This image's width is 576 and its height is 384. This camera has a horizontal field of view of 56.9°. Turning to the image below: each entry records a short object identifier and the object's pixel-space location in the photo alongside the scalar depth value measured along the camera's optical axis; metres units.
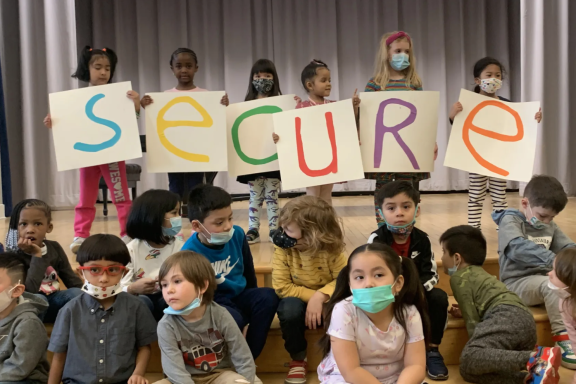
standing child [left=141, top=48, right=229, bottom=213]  3.04
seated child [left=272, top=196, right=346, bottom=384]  1.91
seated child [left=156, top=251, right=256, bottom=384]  1.62
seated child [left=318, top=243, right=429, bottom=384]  1.56
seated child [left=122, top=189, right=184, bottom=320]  1.99
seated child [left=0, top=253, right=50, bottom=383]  1.67
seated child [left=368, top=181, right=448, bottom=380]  1.92
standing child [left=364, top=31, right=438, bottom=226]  2.86
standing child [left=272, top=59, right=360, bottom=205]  2.89
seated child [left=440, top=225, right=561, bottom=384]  1.72
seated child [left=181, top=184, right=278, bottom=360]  1.92
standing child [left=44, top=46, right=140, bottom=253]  2.80
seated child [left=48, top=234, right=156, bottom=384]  1.68
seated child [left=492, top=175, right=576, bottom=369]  2.13
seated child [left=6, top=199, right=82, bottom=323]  1.95
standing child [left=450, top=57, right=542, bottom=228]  2.99
